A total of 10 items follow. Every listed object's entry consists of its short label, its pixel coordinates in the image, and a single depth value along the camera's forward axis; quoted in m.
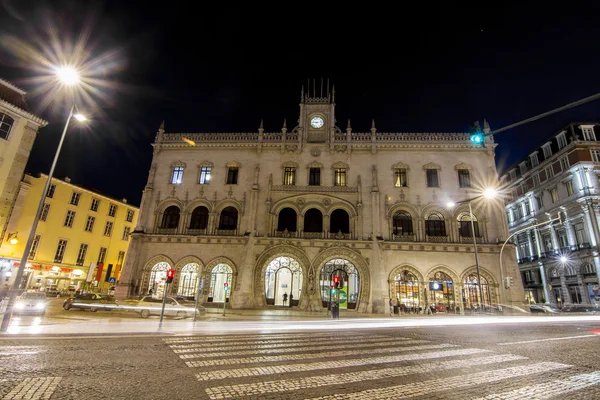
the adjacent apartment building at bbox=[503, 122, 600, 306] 36.62
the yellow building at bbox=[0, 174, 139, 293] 33.31
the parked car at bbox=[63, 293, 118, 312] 22.52
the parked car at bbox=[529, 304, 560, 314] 30.64
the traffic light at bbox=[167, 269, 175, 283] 16.88
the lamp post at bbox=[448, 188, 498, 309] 26.40
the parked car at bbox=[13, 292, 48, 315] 17.91
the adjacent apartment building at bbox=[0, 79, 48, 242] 24.80
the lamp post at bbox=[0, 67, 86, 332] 10.84
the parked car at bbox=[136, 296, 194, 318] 20.84
